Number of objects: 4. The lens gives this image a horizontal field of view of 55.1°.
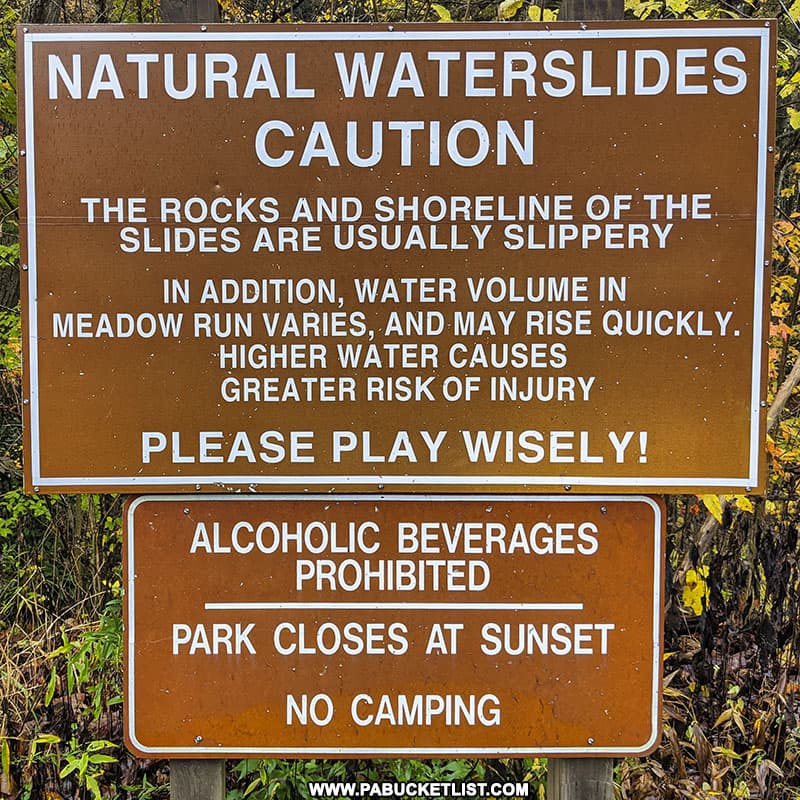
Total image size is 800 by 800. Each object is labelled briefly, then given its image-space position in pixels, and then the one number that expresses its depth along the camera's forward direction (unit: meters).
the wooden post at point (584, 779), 2.18
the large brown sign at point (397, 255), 2.02
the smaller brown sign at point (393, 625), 2.11
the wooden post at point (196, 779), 2.19
